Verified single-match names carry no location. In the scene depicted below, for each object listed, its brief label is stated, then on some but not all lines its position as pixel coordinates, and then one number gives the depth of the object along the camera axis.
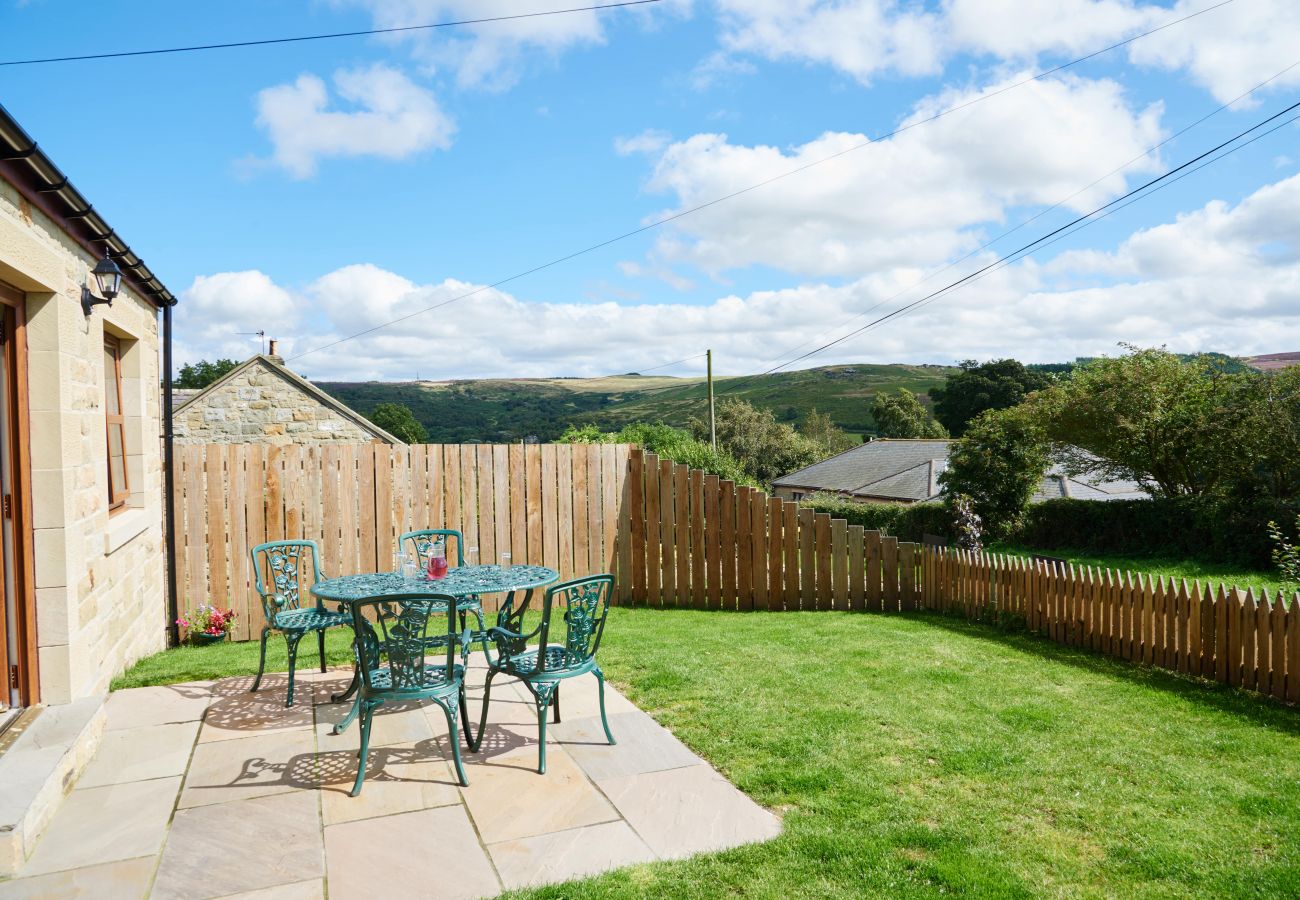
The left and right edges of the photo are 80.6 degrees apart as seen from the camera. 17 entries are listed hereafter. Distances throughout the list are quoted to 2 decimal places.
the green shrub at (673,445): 13.80
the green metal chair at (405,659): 3.64
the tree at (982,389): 55.25
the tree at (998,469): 18.81
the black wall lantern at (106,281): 4.86
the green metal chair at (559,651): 3.93
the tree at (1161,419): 18.25
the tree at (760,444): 44.88
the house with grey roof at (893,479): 26.78
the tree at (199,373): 53.90
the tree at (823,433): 57.50
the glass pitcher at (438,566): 4.91
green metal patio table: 4.44
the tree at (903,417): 56.72
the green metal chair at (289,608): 4.88
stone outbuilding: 14.36
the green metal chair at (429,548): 5.12
